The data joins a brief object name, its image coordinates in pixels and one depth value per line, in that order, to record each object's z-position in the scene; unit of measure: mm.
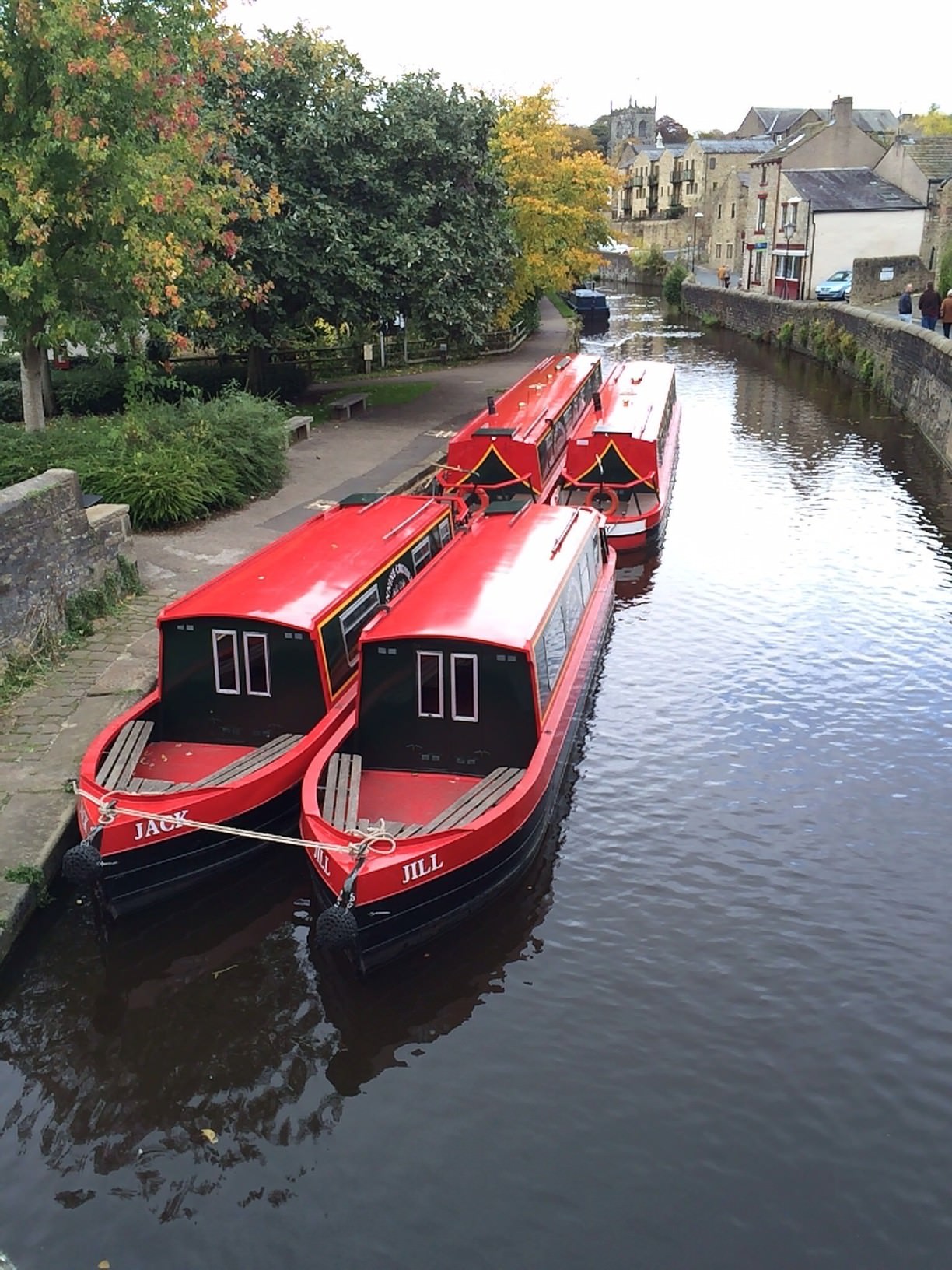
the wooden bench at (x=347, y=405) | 27859
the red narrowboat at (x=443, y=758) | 8703
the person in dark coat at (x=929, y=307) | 31219
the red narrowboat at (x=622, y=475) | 19359
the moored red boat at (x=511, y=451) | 20000
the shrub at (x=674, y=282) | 65062
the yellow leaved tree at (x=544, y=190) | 38656
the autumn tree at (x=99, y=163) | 15825
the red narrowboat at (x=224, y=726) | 9281
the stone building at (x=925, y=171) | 43719
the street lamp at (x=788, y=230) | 50531
